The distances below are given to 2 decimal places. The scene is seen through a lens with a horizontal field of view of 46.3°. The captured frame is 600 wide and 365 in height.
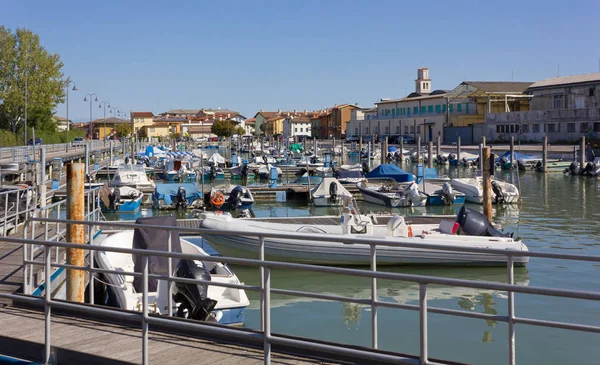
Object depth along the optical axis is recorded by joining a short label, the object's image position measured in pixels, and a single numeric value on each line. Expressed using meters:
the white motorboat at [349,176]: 45.44
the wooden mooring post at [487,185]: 24.83
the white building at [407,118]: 110.86
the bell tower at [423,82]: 156.62
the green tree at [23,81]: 78.44
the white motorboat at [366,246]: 19.72
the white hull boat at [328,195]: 38.72
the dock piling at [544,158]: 61.14
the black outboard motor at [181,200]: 37.06
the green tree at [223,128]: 150.12
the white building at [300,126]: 181.50
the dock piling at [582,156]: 57.18
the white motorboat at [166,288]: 12.00
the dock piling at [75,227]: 10.67
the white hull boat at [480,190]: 37.84
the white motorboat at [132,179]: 42.25
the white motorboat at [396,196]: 38.34
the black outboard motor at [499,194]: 37.78
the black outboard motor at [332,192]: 38.66
